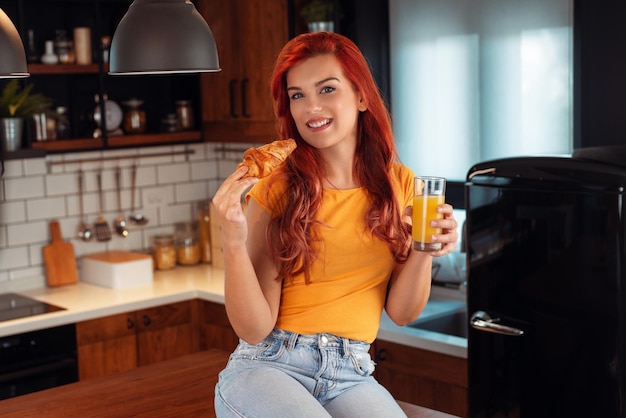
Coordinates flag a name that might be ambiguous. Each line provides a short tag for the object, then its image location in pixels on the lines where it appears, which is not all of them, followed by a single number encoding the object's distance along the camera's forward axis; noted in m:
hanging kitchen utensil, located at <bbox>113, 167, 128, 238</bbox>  4.79
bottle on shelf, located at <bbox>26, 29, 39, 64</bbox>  4.32
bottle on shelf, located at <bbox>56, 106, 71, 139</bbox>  4.43
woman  2.08
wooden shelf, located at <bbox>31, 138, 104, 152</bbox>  4.28
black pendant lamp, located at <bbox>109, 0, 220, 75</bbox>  2.19
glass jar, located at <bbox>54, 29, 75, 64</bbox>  4.42
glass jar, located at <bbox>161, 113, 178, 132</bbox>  4.82
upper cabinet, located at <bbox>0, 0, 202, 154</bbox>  4.37
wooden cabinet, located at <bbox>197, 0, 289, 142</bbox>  4.32
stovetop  3.91
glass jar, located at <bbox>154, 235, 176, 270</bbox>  4.85
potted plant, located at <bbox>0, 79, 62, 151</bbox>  4.03
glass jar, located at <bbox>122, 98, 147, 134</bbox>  4.68
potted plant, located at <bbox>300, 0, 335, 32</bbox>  4.12
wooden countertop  2.31
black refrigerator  2.64
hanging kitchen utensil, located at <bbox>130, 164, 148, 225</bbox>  4.85
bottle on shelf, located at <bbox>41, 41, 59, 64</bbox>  4.35
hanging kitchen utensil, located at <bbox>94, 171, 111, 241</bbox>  4.71
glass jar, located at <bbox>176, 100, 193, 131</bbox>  4.86
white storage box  4.41
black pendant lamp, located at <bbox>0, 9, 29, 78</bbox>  2.16
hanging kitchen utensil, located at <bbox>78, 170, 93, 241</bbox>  4.64
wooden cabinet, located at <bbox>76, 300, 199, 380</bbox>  4.02
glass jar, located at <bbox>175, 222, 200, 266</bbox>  4.93
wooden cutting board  4.49
